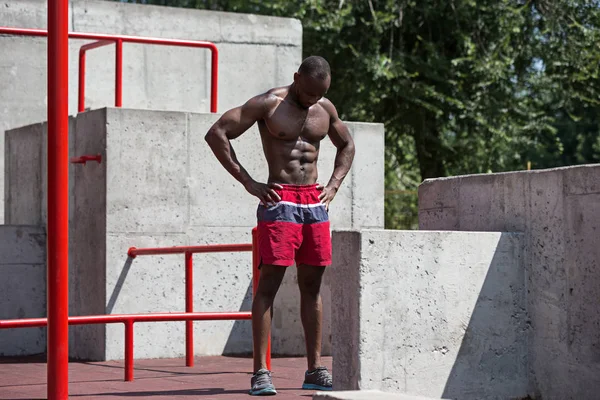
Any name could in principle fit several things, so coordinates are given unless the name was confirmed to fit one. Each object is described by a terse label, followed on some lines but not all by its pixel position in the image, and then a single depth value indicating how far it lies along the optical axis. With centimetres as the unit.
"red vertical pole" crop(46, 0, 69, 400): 880
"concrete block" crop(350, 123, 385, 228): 1675
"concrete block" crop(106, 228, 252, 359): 1503
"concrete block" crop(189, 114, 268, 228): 1567
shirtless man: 1098
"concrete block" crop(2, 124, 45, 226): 1695
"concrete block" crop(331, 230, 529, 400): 961
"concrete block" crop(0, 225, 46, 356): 1590
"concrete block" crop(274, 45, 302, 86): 2017
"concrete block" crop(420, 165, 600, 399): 976
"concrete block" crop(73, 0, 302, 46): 1934
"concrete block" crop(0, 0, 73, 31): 1866
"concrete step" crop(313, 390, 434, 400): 748
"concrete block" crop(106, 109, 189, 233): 1509
